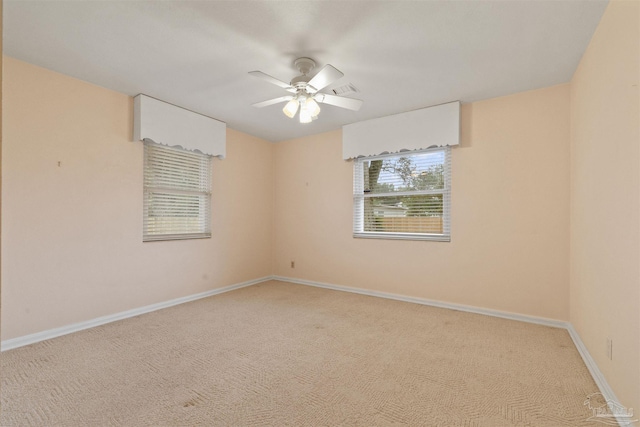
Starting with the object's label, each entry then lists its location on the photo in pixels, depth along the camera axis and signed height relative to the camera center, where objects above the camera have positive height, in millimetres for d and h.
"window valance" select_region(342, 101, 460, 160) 3777 +1057
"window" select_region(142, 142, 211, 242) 3865 +273
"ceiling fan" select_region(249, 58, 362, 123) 2686 +1079
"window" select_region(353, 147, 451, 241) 4031 +276
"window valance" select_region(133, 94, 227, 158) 3605 +1059
